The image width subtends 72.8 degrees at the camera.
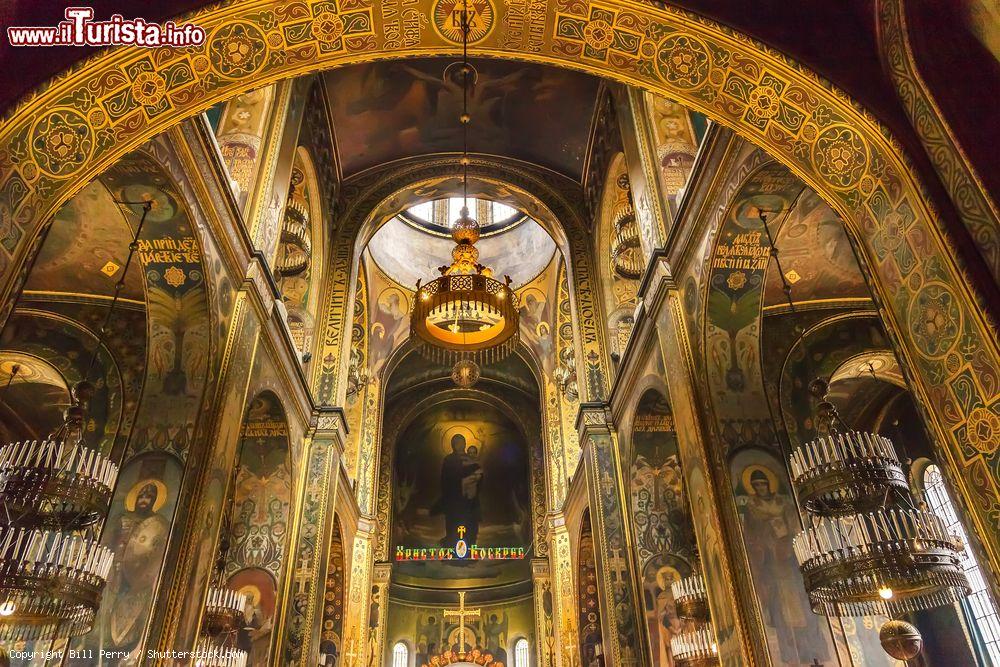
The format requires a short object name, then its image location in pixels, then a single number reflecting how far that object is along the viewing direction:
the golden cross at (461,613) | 19.06
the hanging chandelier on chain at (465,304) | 7.29
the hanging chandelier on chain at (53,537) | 4.40
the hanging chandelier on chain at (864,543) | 4.63
